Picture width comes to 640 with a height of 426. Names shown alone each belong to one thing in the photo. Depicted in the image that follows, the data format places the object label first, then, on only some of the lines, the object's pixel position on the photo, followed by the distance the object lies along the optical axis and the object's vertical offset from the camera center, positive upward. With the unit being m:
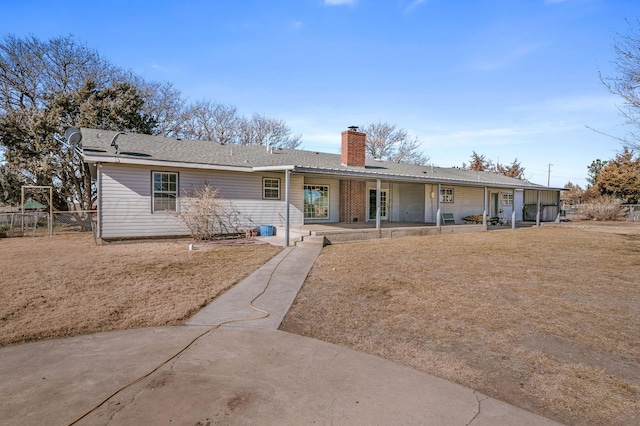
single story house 11.91 +0.89
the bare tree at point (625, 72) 8.65 +3.45
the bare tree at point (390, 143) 39.09 +7.15
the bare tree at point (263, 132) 34.75 +7.48
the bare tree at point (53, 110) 19.02 +5.44
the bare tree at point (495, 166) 44.94 +5.39
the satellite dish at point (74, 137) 11.39 +2.17
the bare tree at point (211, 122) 31.09 +7.72
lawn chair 19.61 -0.68
